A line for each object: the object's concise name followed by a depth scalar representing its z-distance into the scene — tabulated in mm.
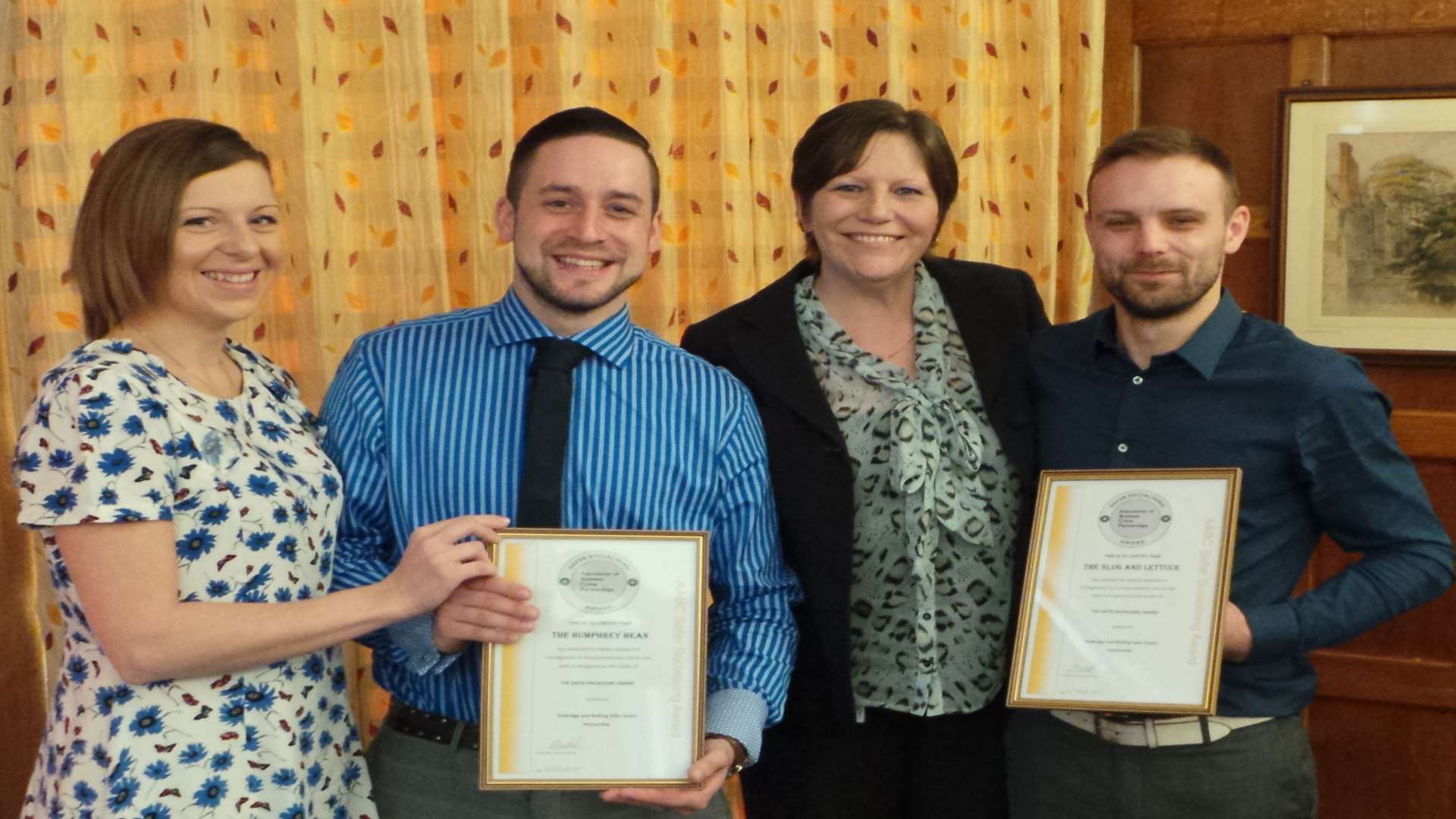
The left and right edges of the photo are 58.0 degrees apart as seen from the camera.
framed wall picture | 3037
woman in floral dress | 1590
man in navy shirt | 1962
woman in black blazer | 2164
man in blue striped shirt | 1908
